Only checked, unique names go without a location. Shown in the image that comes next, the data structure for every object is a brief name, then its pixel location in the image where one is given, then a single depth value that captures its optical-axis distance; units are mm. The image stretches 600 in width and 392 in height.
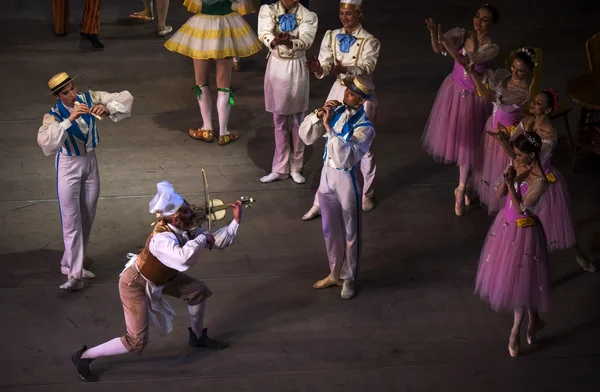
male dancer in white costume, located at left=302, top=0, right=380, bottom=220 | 12242
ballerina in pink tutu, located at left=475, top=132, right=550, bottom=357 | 10055
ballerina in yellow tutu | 14242
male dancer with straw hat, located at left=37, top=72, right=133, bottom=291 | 10844
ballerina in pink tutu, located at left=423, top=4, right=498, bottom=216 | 12422
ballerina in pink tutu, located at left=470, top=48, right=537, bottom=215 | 11875
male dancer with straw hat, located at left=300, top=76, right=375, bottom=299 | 10750
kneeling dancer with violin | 9547
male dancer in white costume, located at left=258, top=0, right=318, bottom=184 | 13102
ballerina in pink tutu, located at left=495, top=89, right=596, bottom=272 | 11211
